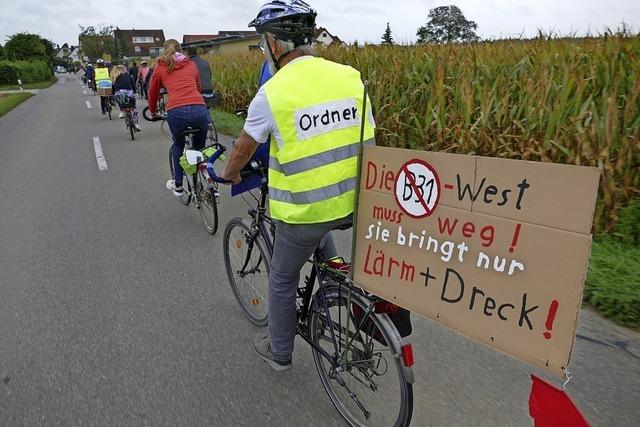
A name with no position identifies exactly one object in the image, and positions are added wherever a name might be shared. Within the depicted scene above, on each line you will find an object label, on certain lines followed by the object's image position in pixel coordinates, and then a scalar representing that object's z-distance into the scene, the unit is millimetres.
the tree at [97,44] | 91500
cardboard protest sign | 1392
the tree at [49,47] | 94769
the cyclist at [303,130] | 1992
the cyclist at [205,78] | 10142
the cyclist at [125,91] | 12020
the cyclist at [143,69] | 17500
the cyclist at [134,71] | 23125
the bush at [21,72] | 48469
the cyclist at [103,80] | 15398
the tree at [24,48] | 70312
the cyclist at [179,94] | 5504
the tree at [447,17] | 72431
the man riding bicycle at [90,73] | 26300
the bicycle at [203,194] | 5156
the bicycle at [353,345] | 2092
